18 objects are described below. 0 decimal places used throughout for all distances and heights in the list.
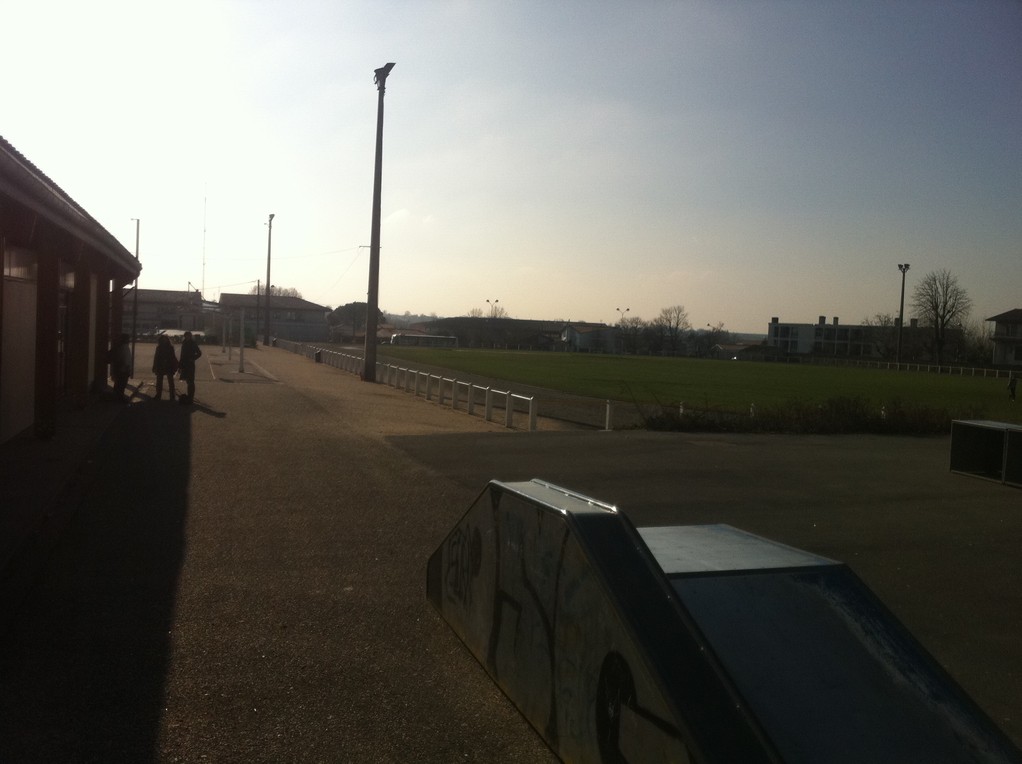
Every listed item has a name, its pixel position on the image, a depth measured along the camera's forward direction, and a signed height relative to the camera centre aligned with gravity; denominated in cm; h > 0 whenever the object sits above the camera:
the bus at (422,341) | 12950 -162
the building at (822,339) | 15025 +165
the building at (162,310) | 9525 +71
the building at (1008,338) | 10456 +217
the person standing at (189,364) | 2211 -109
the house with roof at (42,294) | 1083 +27
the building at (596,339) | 16650 -22
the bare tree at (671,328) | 16025 +233
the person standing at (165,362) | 2261 -109
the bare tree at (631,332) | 15488 +117
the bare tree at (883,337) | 13600 +215
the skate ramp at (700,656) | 351 -129
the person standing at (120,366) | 2170 -117
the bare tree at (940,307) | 11044 +546
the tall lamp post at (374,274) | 3222 +179
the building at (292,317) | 11912 +63
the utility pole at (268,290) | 7156 +240
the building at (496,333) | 15038 -6
